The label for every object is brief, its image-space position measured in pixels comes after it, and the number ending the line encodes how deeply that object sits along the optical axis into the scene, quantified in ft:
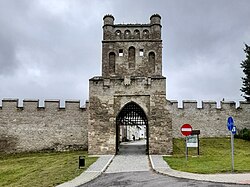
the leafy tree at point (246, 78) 114.62
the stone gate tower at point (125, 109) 69.92
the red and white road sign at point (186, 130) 51.50
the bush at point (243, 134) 97.37
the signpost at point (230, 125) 43.16
